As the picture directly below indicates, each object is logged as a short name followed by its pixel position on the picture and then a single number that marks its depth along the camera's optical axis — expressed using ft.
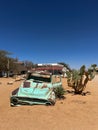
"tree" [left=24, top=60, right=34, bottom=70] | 177.97
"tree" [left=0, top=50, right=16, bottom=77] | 77.81
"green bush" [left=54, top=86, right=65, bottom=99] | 17.29
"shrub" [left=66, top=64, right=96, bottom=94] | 22.23
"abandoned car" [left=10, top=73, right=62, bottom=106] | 13.86
